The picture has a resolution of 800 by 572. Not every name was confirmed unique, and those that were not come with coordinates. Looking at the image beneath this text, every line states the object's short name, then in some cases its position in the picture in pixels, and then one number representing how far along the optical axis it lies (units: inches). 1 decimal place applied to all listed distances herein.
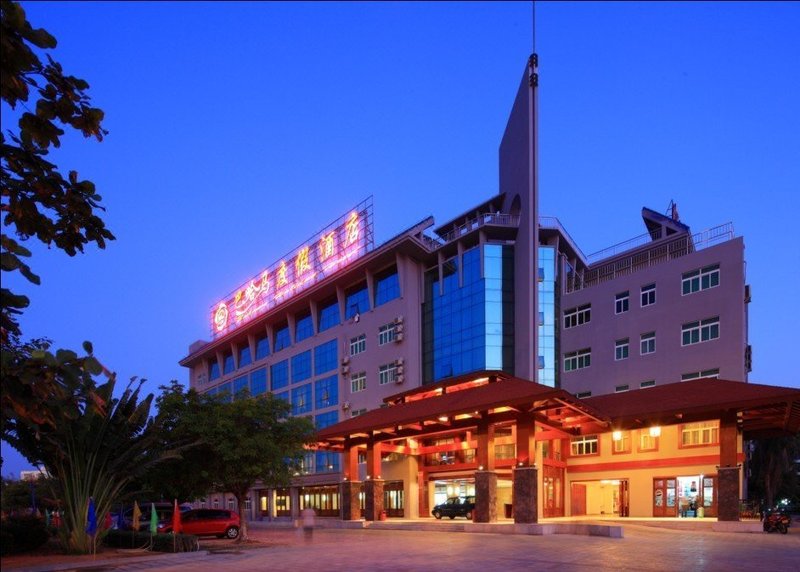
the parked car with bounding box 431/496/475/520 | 1429.6
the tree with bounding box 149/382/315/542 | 982.4
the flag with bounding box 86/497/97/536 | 759.7
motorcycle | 1034.7
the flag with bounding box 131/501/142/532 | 897.5
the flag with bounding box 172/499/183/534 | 848.7
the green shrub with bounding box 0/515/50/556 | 738.2
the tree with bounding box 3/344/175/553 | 762.2
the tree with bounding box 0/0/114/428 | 187.0
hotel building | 1338.6
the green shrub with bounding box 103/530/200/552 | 824.9
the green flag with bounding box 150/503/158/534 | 839.7
